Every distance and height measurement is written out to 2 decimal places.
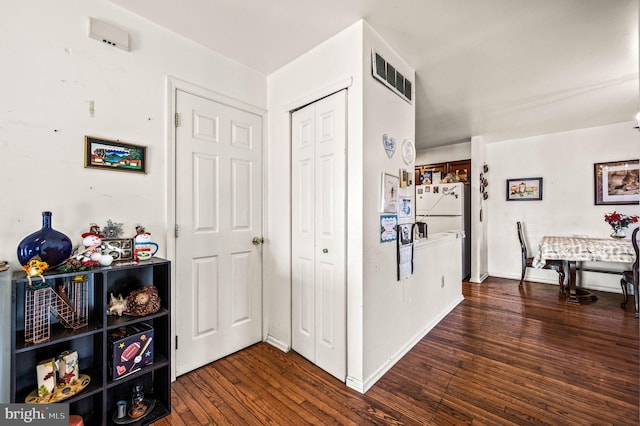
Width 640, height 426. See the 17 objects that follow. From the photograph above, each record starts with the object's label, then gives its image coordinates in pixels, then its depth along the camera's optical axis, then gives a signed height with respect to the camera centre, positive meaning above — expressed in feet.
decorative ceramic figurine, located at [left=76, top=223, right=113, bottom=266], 4.63 -0.67
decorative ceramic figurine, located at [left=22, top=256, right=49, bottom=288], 3.82 -0.74
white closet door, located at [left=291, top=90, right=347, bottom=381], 6.59 -0.48
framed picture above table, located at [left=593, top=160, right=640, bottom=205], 13.10 +1.50
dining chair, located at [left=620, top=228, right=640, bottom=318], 10.61 -2.50
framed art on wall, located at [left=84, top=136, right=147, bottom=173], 5.35 +1.21
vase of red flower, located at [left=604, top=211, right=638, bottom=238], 12.77 -0.41
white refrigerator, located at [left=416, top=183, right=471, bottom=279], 15.35 +0.28
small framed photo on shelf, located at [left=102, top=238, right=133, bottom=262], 5.12 -0.63
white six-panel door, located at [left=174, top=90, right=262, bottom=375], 6.63 -0.40
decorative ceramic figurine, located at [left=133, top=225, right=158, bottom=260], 5.35 -0.63
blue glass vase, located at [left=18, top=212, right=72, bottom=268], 4.13 -0.48
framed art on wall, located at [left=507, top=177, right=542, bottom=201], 15.49 +1.39
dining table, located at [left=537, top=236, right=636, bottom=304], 11.44 -1.66
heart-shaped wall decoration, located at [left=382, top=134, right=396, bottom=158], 6.93 +1.78
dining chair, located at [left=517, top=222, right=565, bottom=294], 12.82 -2.41
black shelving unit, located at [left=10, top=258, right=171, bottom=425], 4.35 -2.31
